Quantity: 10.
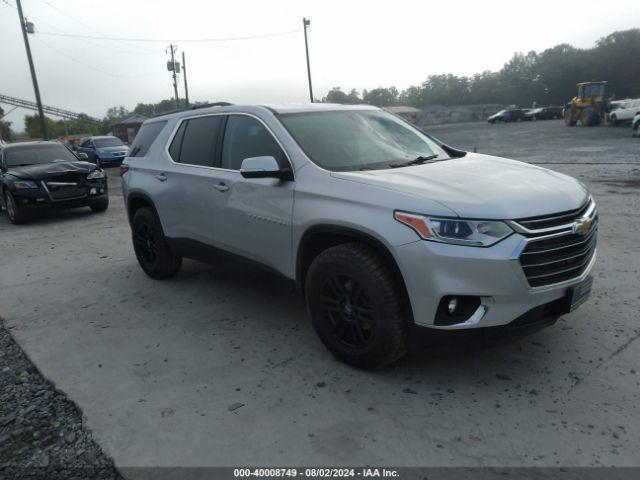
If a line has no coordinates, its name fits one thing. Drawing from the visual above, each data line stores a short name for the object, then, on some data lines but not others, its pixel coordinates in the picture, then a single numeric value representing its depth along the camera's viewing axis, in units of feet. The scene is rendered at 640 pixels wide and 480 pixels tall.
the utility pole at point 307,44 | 149.28
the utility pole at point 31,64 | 92.17
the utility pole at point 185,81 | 189.90
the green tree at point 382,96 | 393.91
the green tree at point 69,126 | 326.85
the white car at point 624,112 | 102.92
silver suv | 9.84
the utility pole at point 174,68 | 153.38
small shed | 229.13
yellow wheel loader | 114.83
